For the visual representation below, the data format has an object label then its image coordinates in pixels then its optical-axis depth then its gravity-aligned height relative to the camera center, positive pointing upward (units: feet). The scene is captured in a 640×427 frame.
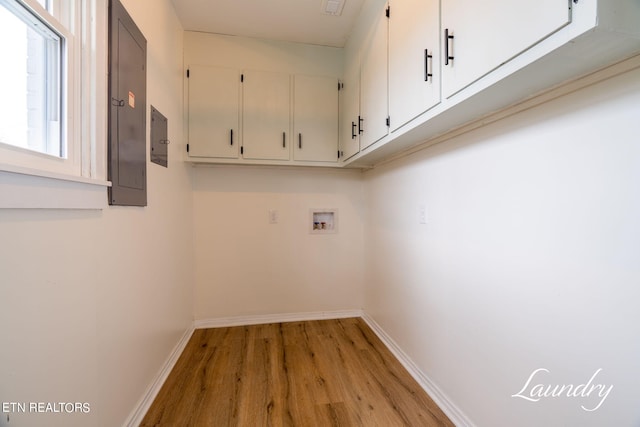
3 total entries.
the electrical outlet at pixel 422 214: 5.67 -0.01
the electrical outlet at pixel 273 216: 8.65 -0.09
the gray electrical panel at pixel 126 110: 3.85 +1.70
